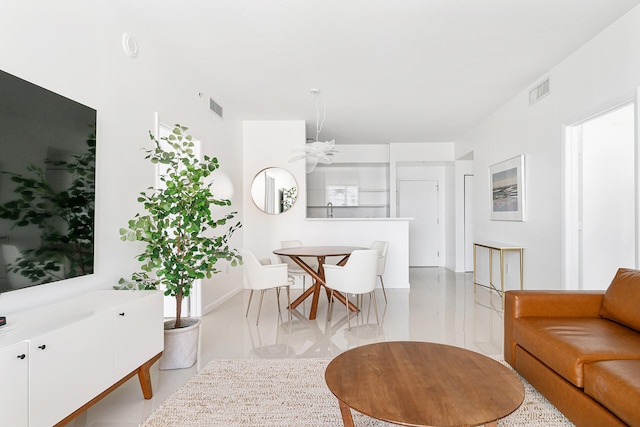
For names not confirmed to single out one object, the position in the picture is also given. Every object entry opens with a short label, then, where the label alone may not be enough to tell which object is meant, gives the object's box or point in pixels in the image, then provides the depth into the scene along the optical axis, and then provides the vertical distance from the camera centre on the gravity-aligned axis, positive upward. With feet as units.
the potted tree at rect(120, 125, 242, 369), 7.67 -0.68
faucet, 25.60 +0.43
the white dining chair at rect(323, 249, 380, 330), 11.17 -1.97
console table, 14.09 -1.74
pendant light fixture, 12.92 +2.50
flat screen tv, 5.11 +0.49
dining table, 12.28 -1.88
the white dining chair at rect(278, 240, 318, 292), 15.66 -2.15
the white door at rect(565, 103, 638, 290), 11.23 +0.21
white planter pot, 8.20 -3.29
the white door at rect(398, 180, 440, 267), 25.59 -0.17
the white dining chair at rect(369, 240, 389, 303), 14.11 -1.69
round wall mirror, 17.89 +1.30
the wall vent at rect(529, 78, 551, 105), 12.35 +4.68
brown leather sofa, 4.81 -2.25
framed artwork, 14.12 +1.14
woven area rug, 6.00 -3.69
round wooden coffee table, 3.97 -2.34
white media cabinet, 4.02 -2.01
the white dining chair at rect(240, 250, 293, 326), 11.57 -2.04
